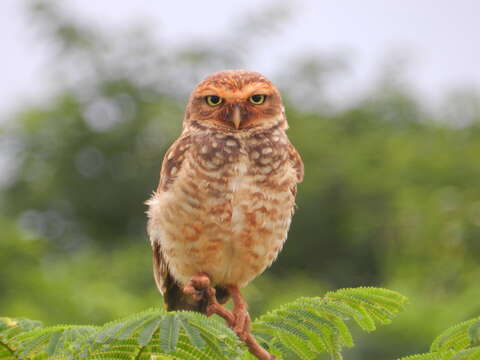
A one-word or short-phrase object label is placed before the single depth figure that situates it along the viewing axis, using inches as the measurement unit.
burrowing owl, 226.5
